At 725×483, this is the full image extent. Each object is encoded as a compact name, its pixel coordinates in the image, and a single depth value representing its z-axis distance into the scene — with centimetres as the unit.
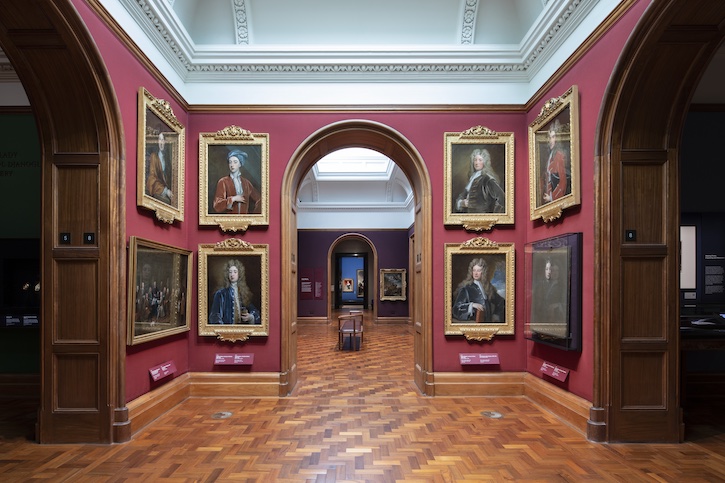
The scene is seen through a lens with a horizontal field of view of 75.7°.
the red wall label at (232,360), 754
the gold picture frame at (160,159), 598
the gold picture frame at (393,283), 2098
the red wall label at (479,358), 759
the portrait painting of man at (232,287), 761
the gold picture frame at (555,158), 597
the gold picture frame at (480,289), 764
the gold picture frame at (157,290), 564
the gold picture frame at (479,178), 771
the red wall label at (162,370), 624
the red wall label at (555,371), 618
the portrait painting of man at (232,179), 766
